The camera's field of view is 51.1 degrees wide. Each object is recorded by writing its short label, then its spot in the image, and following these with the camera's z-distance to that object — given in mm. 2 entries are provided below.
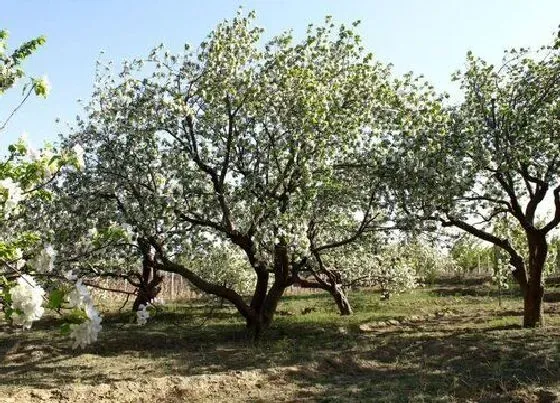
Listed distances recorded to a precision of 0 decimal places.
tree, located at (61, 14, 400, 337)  18750
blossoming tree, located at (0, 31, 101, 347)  4684
